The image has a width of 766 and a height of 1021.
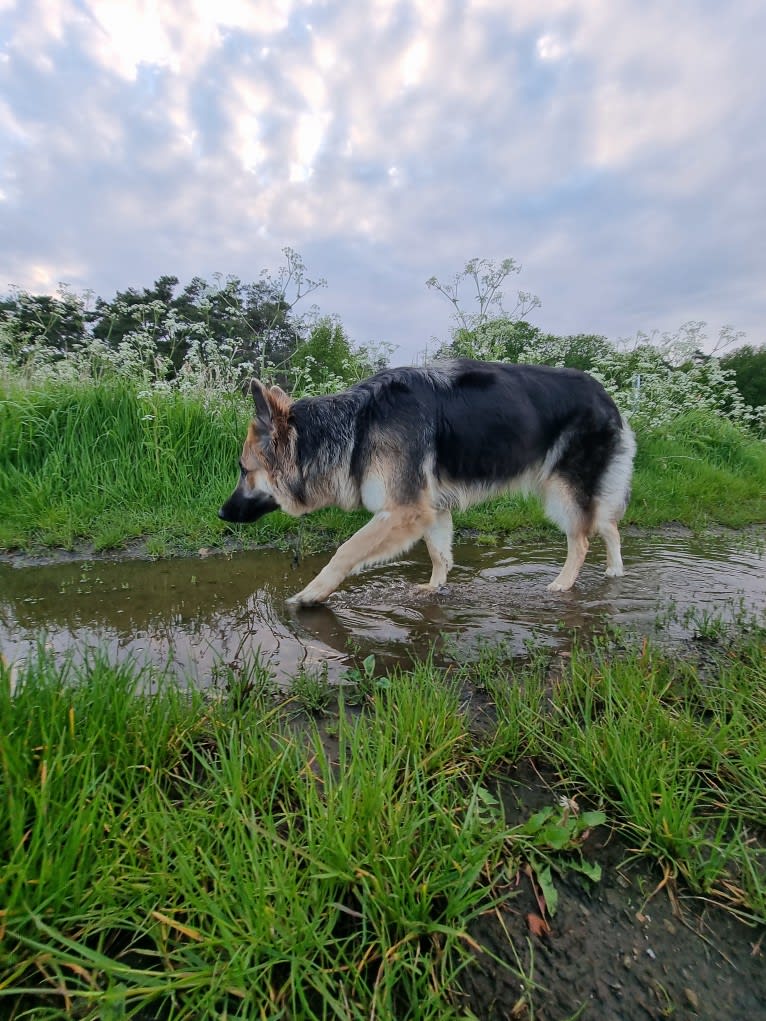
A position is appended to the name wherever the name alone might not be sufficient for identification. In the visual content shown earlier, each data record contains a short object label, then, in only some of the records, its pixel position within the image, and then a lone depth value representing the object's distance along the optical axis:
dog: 1.65
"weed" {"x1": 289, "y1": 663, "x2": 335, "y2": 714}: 1.16
